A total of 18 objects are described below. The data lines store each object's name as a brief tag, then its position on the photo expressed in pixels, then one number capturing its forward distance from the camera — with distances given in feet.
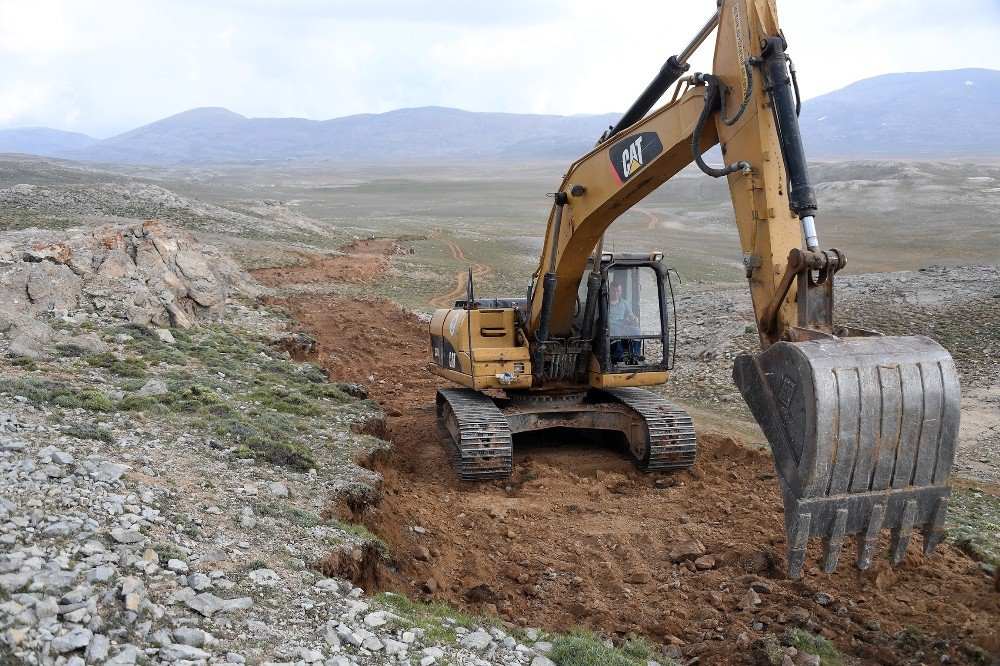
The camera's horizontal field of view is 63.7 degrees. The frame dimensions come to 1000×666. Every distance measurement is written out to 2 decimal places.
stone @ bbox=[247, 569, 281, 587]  18.47
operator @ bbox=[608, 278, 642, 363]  34.22
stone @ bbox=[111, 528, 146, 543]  18.54
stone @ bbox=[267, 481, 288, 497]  24.77
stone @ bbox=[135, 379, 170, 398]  31.58
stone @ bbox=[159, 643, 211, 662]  14.87
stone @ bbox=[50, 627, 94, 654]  14.33
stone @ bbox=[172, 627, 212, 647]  15.51
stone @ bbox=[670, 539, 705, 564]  25.04
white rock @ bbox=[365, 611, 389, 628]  17.52
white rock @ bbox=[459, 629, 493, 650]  17.76
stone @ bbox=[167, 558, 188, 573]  17.94
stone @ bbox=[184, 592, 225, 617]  16.67
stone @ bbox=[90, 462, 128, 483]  21.65
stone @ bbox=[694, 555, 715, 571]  24.22
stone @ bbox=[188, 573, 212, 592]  17.45
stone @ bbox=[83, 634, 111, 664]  14.35
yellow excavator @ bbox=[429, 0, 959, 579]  17.24
